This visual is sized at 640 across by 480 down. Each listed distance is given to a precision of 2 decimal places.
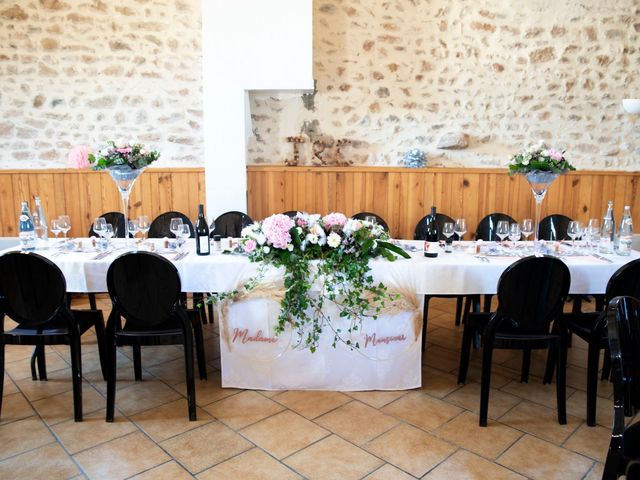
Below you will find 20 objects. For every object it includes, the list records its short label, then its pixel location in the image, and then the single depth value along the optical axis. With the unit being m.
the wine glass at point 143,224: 3.63
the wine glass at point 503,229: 3.58
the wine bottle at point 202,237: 3.24
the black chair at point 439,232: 4.32
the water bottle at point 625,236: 3.46
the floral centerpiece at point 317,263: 2.88
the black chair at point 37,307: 2.72
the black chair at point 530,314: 2.71
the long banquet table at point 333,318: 3.06
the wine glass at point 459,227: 3.56
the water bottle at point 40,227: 3.65
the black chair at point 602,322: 2.81
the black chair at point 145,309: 2.70
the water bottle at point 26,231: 3.50
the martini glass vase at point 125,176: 3.50
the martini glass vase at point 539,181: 3.46
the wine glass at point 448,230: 3.52
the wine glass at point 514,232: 3.56
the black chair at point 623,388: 1.83
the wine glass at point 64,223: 3.71
